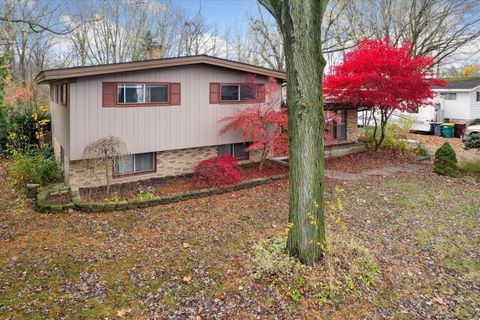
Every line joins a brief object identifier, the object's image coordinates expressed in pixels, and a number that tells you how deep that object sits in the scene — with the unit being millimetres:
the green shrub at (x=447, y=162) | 13312
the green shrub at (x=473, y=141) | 19500
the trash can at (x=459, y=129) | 24438
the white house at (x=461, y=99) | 26766
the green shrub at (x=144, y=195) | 10102
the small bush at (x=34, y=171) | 11195
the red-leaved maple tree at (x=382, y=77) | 14070
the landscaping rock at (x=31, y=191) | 10312
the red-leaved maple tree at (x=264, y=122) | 12648
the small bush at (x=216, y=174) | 11227
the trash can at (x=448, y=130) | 24906
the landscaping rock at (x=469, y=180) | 12642
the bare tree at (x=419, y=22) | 22734
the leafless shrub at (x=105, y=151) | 10320
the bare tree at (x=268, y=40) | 29359
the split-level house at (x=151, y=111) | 10250
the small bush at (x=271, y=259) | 5688
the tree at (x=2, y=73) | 9663
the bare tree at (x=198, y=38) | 32803
